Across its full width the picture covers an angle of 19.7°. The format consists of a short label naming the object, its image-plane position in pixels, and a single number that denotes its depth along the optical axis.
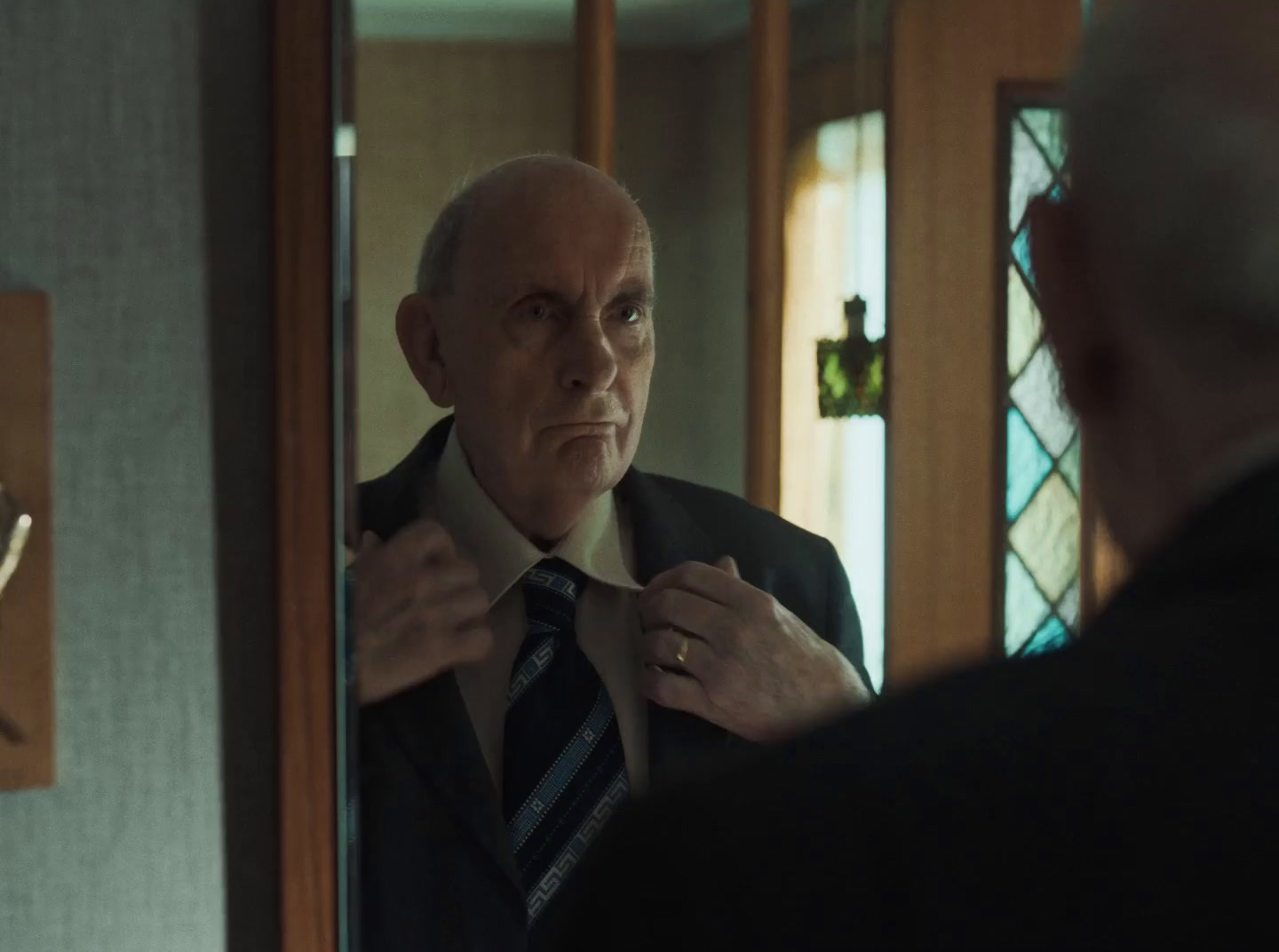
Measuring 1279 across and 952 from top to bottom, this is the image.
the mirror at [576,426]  2.53
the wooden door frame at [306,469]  2.56
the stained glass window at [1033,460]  2.59
